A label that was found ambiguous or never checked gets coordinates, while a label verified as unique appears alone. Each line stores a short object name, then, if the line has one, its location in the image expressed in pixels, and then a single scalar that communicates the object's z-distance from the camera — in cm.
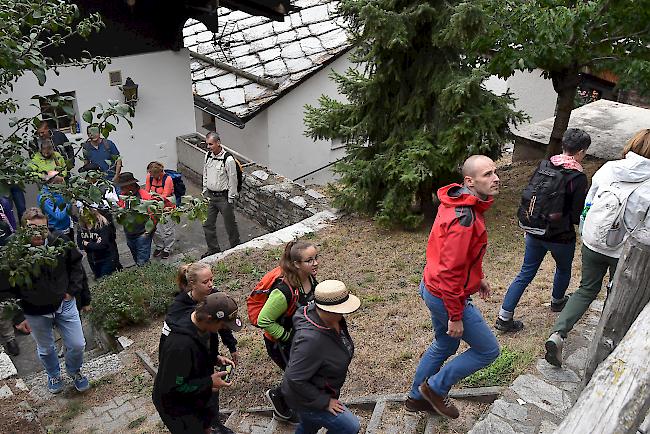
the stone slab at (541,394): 434
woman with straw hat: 372
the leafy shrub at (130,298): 738
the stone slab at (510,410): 425
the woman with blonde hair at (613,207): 409
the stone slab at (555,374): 460
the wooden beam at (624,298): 330
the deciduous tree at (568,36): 804
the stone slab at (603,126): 1088
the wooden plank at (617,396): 219
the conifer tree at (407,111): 799
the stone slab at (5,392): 597
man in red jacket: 387
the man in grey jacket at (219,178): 905
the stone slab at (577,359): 476
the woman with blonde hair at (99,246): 832
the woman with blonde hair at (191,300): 416
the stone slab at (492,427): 412
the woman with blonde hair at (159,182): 902
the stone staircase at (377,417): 452
